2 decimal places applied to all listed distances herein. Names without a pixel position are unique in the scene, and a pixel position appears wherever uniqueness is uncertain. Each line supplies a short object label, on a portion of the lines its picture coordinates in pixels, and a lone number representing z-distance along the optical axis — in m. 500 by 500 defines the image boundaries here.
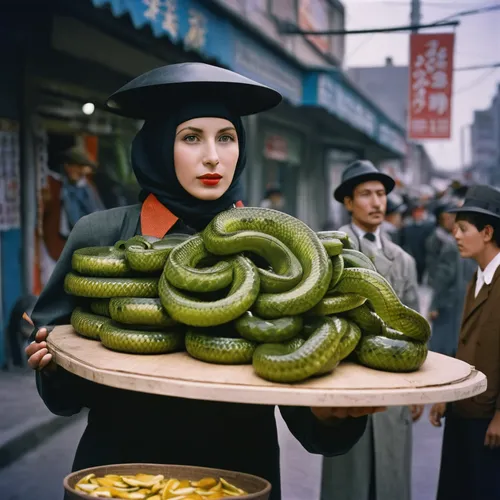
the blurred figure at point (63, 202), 8.73
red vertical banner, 14.65
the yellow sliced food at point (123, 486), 1.88
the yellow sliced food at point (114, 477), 1.93
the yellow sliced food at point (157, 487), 1.89
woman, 2.26
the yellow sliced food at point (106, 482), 1.89
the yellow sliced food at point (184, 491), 1.87
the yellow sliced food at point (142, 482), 1.89
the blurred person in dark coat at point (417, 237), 16.72
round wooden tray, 1.63
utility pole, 15.32
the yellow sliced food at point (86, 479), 1.88
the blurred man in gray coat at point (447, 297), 7.89
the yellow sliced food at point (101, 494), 1.78
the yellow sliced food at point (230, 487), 1.89
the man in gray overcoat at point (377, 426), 4.53
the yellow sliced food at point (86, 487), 1.83
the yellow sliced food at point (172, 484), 1.88
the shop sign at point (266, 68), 9.49
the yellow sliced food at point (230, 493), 1.87
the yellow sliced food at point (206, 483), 1.91
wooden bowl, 1.91
